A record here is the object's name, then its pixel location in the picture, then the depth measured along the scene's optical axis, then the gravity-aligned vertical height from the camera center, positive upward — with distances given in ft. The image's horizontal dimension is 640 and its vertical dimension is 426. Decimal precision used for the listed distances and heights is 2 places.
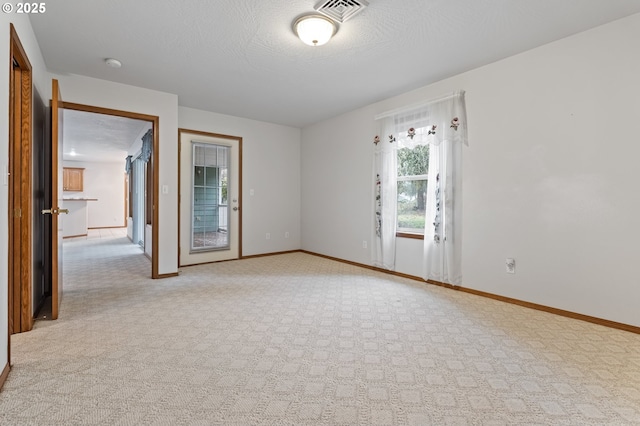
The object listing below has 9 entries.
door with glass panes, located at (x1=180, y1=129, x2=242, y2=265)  16.21 +0.87
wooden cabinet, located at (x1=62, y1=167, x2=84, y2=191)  32.22 +3.67
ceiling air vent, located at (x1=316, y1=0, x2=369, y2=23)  7.38 +5.04
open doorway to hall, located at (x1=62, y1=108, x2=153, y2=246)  18.80 +3.74
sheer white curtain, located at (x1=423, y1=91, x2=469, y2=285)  11.76 +0.82
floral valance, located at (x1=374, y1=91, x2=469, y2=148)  11.68 +3.70
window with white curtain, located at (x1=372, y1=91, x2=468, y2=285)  11.85 +1.30
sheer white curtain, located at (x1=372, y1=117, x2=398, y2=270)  14.21 +0.86
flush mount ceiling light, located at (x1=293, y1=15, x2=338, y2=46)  8.04 +4.96
